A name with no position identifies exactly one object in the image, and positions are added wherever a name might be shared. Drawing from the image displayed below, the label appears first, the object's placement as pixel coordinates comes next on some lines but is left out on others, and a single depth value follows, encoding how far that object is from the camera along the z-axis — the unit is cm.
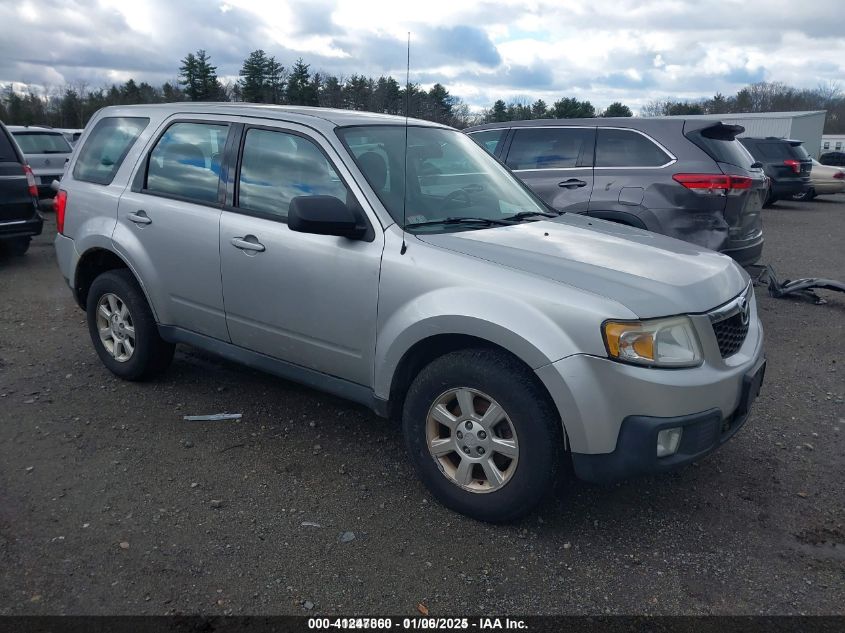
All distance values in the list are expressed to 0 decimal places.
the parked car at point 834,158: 3519
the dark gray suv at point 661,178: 654
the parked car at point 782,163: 1889
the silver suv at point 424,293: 296
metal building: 3481
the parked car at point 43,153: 1481
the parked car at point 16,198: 880
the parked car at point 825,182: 2066
